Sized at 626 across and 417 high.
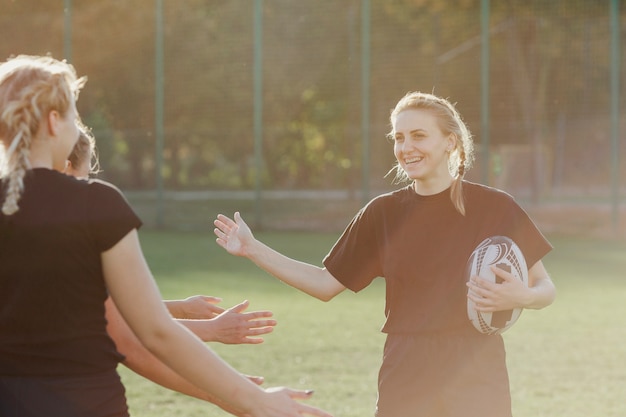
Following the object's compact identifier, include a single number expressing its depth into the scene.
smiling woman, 6.23
